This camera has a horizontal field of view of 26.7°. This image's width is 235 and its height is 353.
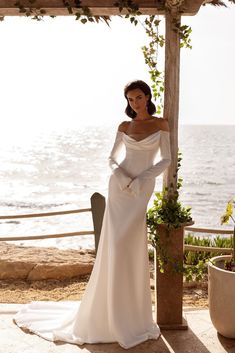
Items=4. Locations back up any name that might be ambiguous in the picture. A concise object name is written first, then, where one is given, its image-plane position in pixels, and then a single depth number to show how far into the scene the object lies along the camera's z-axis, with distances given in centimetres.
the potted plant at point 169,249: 416
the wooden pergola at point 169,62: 405
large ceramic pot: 388
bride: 401
